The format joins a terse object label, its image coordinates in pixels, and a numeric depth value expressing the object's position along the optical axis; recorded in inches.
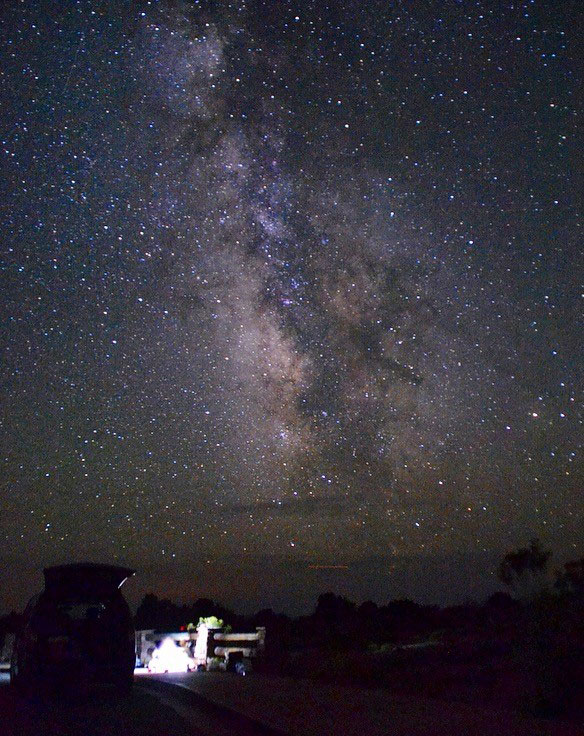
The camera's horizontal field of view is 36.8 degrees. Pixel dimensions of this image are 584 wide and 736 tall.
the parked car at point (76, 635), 497.4
